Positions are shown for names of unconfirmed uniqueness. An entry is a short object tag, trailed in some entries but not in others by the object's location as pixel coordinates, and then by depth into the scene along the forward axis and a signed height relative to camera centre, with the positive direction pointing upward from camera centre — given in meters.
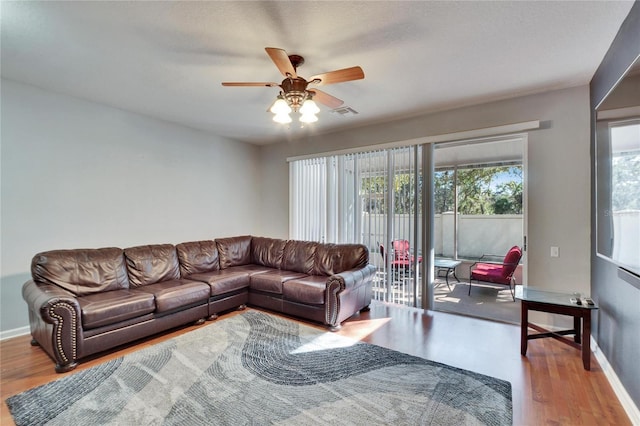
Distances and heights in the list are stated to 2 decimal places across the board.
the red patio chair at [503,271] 4.53 -0.87
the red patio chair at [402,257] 4.16 -0.58
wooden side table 2.44 -0.82
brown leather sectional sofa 2.58 -0.83
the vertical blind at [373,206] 4.15 +0.18
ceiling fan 2.21 +1.11
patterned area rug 1.89 -1.31
